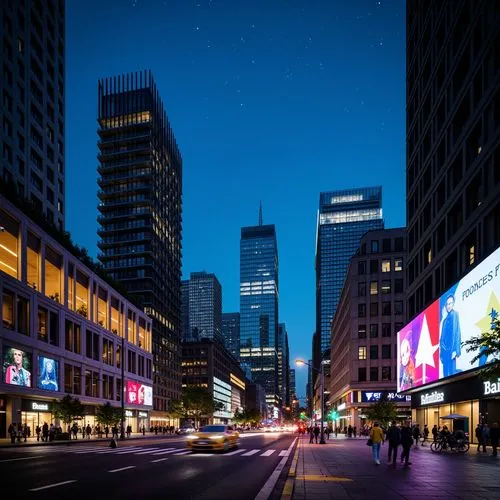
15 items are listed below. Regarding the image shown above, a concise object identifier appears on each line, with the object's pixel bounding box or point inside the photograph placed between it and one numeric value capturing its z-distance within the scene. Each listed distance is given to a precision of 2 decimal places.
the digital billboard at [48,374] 57.78
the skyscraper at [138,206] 141.50
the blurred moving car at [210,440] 31.28
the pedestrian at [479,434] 35.12
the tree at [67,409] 56.50
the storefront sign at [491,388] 35.38
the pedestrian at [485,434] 34.26
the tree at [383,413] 62.88
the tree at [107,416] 66.25
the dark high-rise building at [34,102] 71.06
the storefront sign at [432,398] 49.47
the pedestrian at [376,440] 23.81
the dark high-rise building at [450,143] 39.06
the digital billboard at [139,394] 92.38
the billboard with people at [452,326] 35.56
